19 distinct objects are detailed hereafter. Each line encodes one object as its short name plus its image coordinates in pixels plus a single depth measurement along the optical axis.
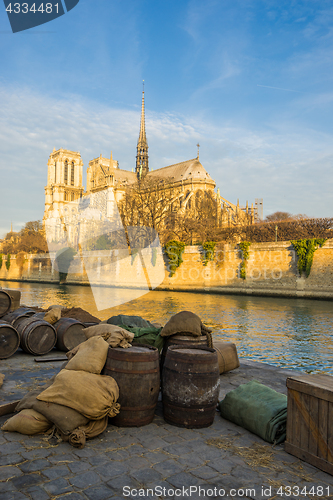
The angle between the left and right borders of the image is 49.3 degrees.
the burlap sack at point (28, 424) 3.23
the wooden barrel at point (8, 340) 5.85
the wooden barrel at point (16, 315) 6.75
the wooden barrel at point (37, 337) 6.17
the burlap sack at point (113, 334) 3.75
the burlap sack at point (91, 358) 3.52
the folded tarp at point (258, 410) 3.30
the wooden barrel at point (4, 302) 7.08
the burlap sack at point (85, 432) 3.05
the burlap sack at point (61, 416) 3.16
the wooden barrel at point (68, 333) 6.48
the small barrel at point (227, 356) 5.26
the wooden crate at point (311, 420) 2.74
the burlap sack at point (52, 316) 6.72
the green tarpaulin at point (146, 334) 4.39
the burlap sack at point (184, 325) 4.16
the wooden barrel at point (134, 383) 3.45
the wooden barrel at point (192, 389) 3.49
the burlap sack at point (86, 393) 3.23
